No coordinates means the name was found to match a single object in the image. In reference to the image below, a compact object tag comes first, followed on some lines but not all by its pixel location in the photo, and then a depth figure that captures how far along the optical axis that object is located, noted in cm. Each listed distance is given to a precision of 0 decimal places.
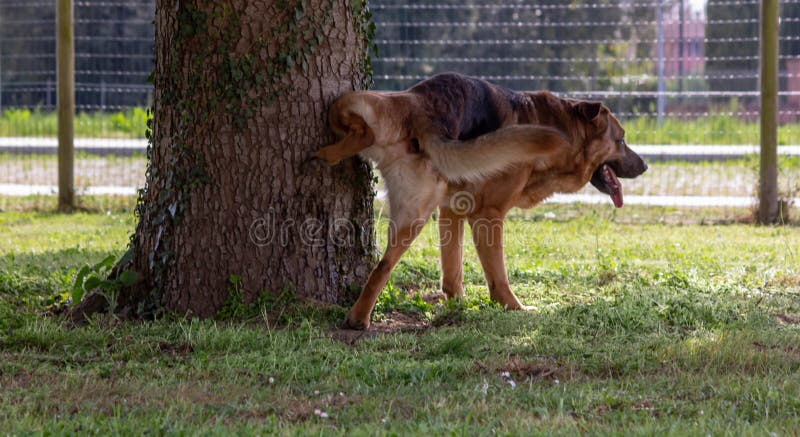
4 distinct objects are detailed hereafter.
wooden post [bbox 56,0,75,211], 1942
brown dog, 987
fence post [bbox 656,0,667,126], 2205
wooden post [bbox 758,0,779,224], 1817
